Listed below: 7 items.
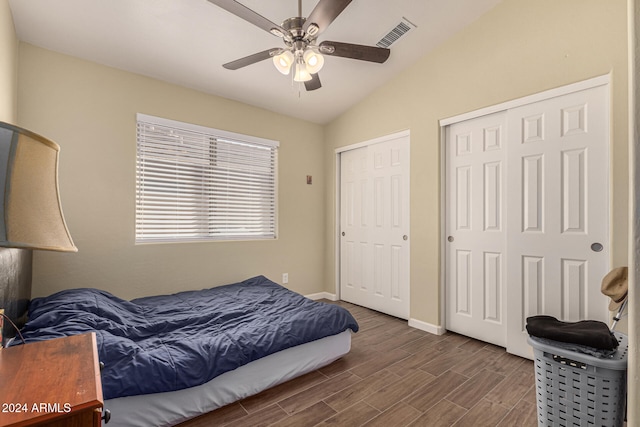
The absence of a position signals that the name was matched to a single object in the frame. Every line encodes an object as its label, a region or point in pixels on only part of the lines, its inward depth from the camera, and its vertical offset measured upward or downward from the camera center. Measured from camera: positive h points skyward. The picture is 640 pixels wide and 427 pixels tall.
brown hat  1.48 -0.34
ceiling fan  1.68 +1.17
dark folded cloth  1.48 -0.62
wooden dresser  0.74 -0.50
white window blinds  3.01 +0.37
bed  1.57 -0.82
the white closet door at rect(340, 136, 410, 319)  3.43 -0.11
